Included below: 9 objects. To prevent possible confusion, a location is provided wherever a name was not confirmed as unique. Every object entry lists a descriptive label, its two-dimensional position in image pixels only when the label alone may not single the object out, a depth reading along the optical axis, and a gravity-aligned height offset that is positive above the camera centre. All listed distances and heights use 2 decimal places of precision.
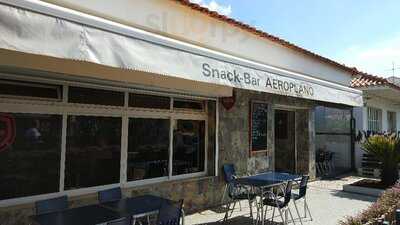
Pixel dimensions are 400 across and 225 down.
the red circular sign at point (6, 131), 5.98 -0.01
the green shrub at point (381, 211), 4.91 -1.04
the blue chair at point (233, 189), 8.22 -1.29
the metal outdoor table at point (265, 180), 7.46 -0.93
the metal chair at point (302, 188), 7.84 -1.09
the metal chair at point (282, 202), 7.41 -1.33
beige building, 4.49 +0.70
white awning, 3.69 +1.05
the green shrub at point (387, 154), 11.77 -0.54
